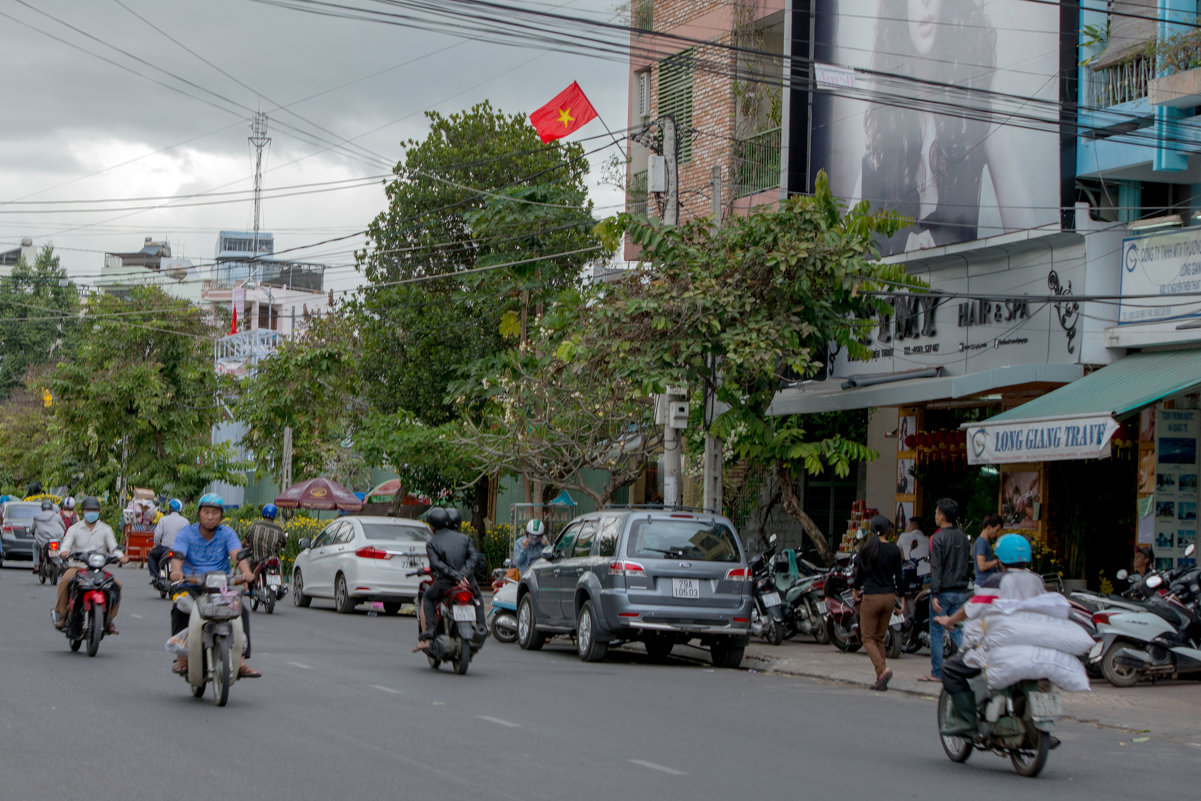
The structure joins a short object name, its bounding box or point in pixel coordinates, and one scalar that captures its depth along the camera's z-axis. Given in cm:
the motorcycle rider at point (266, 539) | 2608
